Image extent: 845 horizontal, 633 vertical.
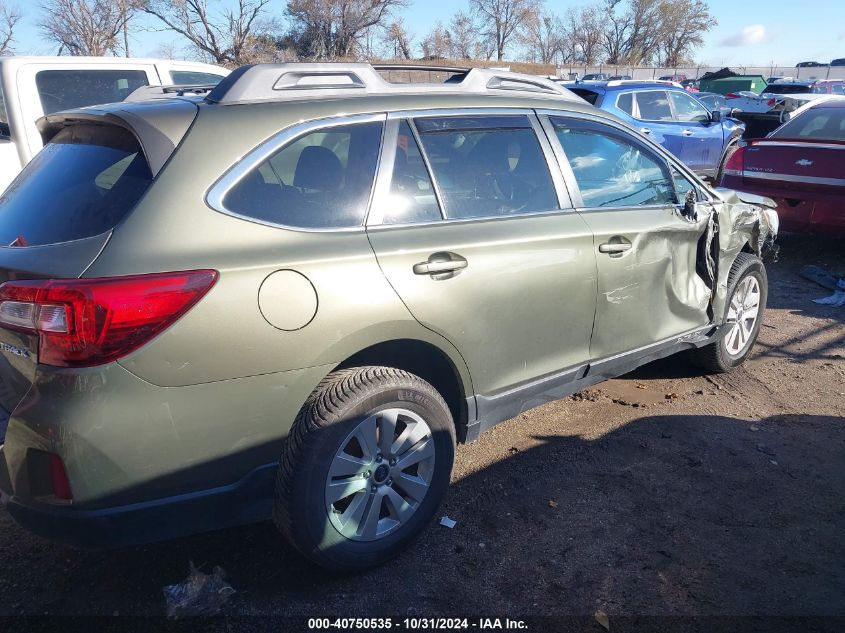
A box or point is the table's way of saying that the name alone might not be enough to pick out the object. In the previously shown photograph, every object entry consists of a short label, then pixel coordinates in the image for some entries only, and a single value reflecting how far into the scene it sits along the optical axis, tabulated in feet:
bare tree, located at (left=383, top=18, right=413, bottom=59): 141.69
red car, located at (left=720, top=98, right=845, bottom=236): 23.47
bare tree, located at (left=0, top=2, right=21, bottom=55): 97.56
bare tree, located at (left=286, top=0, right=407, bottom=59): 126.41
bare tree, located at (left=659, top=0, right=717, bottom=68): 223.30
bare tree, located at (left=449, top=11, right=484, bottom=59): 205.16
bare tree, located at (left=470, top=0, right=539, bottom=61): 212.84
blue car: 33.60
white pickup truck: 19.43
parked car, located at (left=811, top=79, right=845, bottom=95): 87.44
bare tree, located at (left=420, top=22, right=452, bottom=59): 189.07
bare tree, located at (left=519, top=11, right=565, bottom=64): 220.64
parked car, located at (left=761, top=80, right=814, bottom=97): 84.79
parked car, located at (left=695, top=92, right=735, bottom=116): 70.95
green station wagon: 7.09
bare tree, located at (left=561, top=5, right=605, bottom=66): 243.81
